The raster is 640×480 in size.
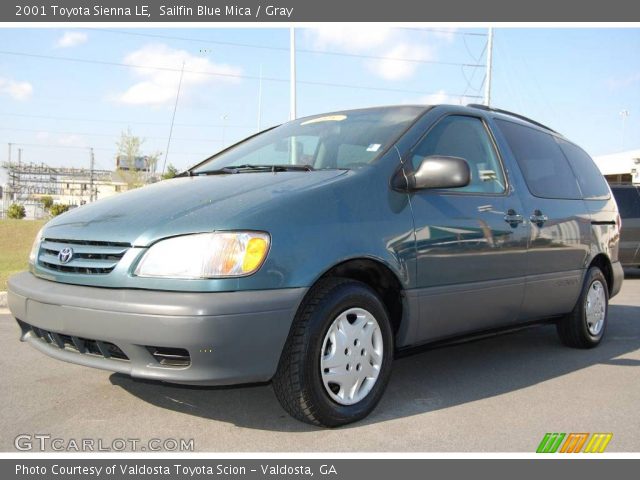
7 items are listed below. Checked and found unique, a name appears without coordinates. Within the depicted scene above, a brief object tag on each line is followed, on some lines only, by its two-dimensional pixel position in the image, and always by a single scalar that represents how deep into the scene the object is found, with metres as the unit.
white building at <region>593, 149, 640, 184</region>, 28.95
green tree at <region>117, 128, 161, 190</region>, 31.52
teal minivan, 2.70
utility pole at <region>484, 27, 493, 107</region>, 31.44
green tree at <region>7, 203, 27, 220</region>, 33.28
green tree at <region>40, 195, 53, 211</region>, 42.08
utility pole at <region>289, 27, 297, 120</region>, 21.41
